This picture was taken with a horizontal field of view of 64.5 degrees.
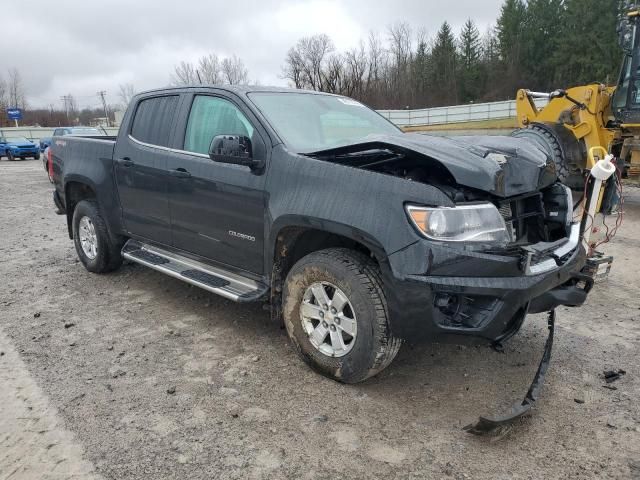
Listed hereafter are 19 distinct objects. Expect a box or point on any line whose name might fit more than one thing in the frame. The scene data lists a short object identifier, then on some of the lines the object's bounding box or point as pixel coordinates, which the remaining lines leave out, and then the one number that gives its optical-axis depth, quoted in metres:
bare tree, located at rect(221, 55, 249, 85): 60.69
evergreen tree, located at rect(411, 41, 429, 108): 62.17
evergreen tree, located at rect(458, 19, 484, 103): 62.62
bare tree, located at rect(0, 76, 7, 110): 77.74
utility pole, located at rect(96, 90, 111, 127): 81.90
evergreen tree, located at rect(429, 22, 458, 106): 61.88
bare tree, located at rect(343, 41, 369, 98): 58.12
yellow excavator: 8.72
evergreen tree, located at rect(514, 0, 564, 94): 57.69
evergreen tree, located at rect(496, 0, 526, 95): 59.28
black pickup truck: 2.80
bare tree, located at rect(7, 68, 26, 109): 85.31
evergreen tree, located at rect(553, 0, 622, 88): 49.31
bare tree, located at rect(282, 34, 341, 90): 59.84
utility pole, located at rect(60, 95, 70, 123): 91.47
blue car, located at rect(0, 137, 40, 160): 28.66
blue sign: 48.56
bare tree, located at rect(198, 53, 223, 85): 58.47
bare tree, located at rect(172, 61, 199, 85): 58.71
